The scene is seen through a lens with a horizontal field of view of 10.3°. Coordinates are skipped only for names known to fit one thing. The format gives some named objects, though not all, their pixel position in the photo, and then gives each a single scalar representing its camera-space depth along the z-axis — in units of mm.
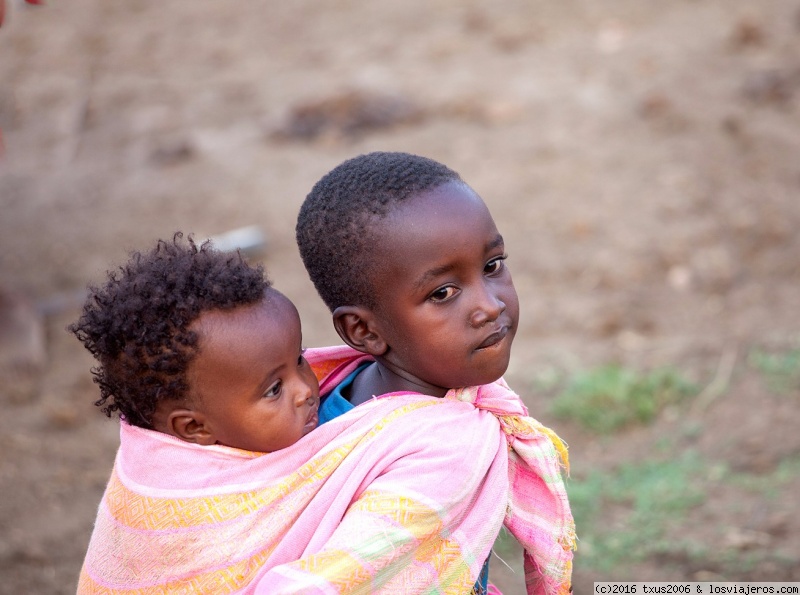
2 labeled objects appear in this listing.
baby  3319
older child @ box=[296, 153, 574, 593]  3339
